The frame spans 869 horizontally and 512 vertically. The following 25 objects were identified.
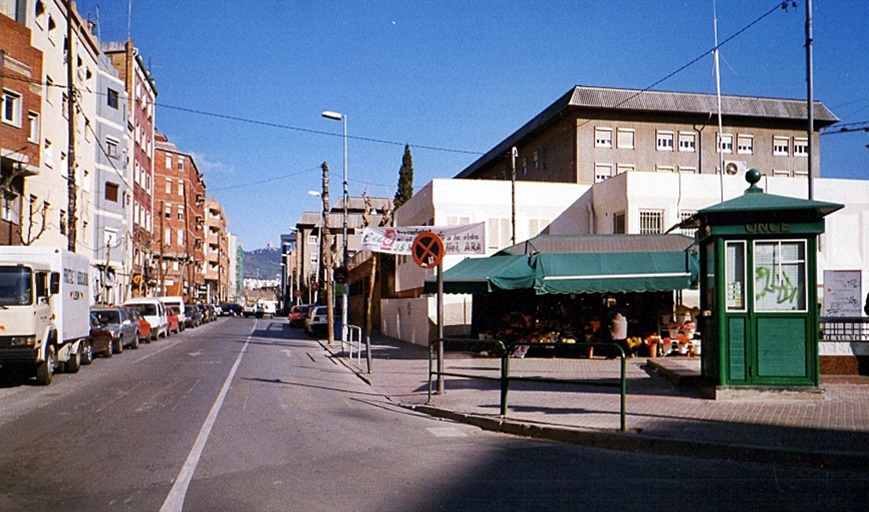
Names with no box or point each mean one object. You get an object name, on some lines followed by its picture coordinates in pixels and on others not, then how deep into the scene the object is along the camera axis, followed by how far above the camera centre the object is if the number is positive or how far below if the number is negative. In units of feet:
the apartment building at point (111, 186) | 160.25 +20.58
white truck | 52.80 -1.75
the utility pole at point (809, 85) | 71.36 +17.95
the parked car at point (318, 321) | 137.90 -6.23
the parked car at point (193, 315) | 179.52 -6.85
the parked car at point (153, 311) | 123.54 -3.99
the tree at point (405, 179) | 231.91 +30.53
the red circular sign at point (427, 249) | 47.21 +2.06
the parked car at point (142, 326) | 107.04 -5.81
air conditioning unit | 128.36 +18.53
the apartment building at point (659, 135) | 167.94 +32.45
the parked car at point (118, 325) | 91.30 -4.58
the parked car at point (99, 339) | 81.61 -5.54
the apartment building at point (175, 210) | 271.08 +25.87
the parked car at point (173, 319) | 141.49 -6.12
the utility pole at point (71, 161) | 88.02 +13.48
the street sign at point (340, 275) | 104.53 +1.24
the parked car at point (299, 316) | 185.88 -7.20
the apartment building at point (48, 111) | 104.58 +25.06
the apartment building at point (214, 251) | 360.89 +15.90
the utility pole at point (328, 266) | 111.65 +2.58
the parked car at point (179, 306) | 156.46 -4.09
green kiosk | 38.88 -0.57
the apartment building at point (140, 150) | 191.93 +34.41
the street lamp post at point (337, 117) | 102.71 +21.74
